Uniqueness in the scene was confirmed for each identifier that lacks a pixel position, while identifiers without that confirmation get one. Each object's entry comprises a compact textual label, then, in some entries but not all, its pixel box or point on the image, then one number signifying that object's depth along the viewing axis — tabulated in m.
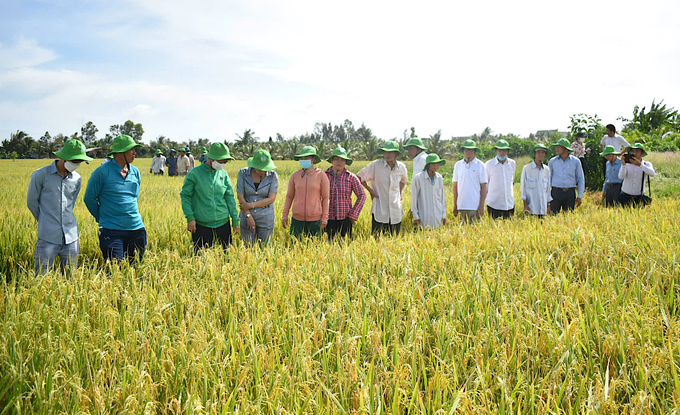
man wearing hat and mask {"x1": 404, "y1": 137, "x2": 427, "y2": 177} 5.75
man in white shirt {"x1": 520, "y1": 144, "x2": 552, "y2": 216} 6.67
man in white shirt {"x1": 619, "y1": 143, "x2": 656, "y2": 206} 6.54
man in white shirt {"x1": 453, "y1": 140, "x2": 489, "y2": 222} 6.17
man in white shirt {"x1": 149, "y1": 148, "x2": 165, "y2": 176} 18.66
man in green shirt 4.57
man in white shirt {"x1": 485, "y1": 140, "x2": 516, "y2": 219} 6.51
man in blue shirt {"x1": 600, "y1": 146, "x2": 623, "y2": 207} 7.23
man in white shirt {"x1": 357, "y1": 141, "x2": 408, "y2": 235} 5.42
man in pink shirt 5.07
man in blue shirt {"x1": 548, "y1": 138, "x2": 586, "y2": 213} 6.89
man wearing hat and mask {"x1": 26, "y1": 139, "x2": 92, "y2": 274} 3.89
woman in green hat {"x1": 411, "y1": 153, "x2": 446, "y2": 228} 5.69
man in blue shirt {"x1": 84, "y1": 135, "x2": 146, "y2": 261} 4.01
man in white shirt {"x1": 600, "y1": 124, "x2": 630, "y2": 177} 8.75
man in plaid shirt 5.30
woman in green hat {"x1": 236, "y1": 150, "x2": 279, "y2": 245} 4.86
